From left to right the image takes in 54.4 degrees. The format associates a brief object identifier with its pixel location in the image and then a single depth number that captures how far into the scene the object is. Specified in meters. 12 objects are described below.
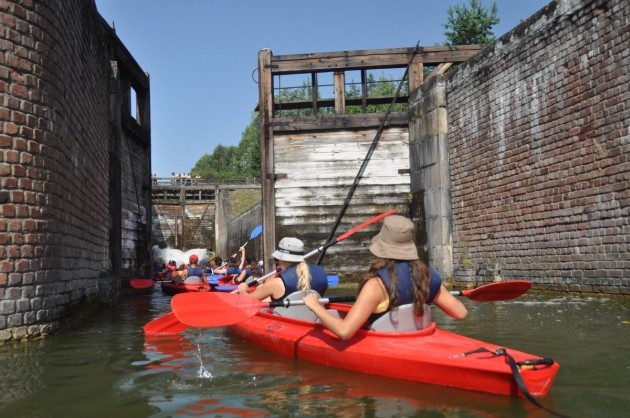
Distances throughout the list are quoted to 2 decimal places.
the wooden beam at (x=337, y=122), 16.25
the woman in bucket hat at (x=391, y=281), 4.64
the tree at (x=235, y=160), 56.82
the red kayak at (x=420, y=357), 4.08
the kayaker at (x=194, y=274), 13.96
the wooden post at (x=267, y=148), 16.02
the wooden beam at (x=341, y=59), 15.91
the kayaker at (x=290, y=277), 6.24
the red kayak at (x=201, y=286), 12.92
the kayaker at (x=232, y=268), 15.27
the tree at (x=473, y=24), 37.12
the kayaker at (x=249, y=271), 13.40
